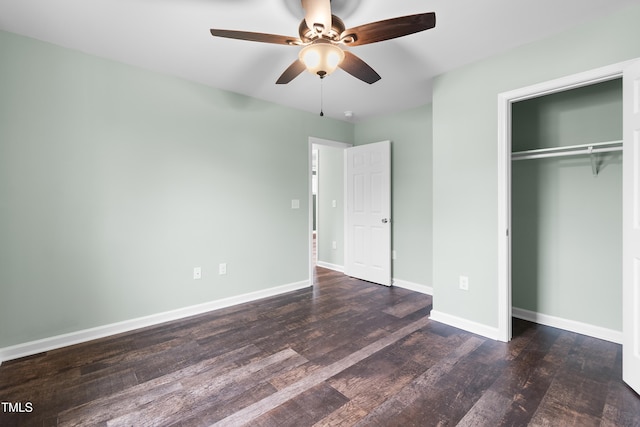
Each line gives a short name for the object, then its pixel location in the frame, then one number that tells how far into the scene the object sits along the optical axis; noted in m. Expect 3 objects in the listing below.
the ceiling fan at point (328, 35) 1.54
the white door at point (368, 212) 4.16
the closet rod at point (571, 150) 2.38
